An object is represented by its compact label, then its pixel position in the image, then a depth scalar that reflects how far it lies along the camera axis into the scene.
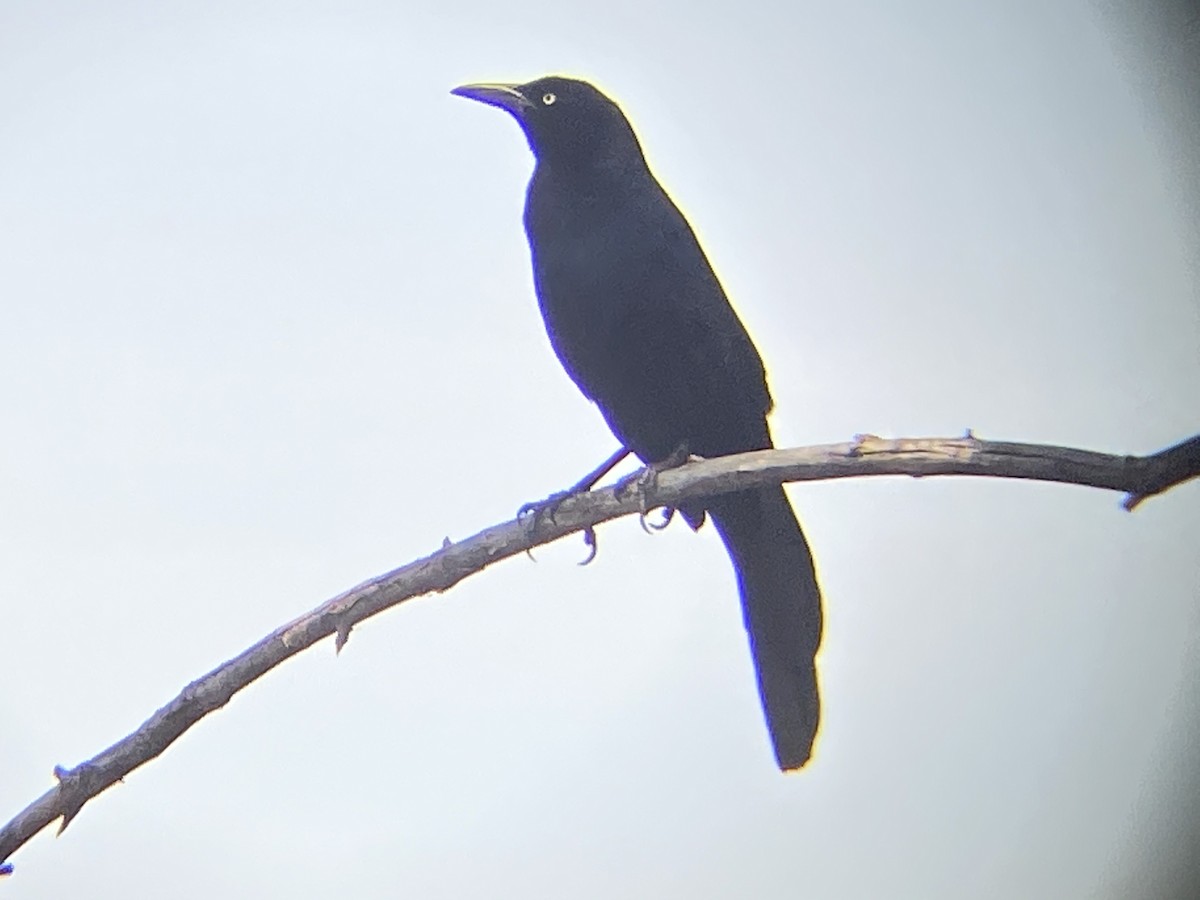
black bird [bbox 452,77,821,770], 12.05
